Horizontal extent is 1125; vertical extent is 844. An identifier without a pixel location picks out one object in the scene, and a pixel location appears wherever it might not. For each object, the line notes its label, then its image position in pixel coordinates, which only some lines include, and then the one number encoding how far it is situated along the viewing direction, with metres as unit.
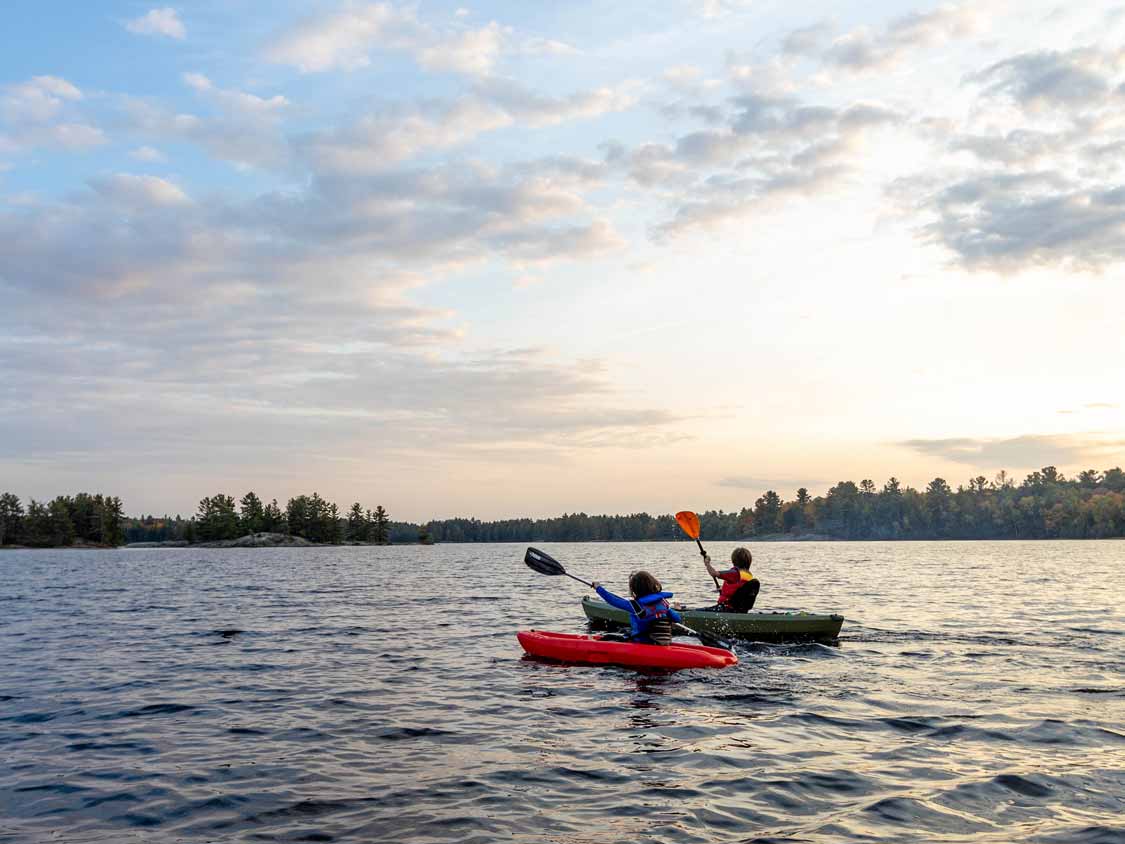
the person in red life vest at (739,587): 19.05
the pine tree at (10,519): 159.88
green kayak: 18.37
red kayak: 14.90
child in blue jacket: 15.34
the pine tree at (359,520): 198.12
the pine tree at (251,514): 176.12
